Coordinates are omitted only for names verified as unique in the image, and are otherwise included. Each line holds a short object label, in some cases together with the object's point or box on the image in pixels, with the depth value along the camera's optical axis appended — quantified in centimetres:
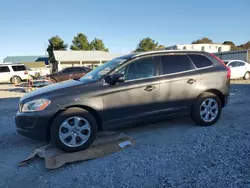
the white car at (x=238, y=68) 1309
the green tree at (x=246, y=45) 4824
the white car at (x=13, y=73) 1579
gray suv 321
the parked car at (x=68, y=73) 1472
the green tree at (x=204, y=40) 6506
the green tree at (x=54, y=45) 3638
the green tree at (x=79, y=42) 3819
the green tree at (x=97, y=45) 4075
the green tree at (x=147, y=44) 4247
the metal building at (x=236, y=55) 1875
